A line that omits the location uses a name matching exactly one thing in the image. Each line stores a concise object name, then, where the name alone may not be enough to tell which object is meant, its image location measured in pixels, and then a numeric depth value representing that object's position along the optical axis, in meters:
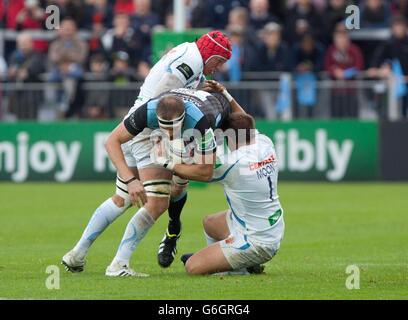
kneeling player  8.66
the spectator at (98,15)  22.56
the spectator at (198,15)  21.56
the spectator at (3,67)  21.90
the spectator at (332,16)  21.47
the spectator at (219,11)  21.56
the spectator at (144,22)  21.25
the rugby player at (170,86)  8.88
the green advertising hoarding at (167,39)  18.03
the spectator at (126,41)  20.98
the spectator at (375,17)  21.86
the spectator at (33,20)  22.36
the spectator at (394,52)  20.30
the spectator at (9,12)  22.69
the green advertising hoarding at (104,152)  20.31
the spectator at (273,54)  20.48
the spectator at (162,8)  22.84
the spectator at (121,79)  20.34
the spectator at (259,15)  21.47
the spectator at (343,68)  20.20
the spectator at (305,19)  21.52
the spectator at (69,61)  20.41
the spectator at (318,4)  21.89
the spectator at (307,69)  20.07
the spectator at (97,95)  20.55
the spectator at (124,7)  22.54
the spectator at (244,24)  20.77
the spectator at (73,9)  22.32
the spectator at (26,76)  20.69
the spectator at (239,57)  20.30
